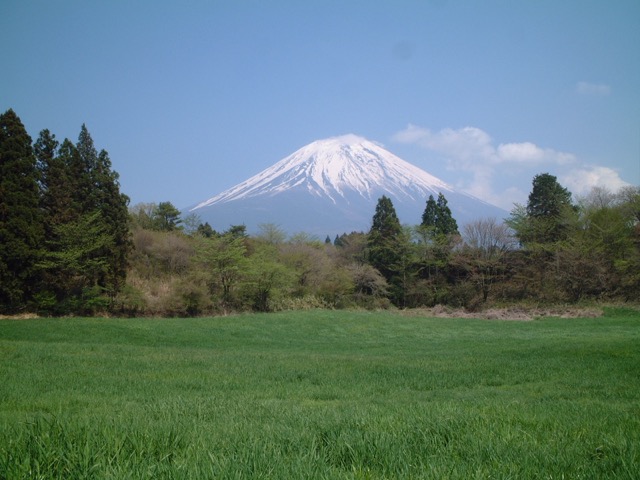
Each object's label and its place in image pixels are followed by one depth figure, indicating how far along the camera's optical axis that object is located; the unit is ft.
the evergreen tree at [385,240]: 188.24
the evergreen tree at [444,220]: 200.82
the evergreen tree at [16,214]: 100.32
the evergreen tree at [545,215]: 172.76
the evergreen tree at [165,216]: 202.18
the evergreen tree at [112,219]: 120.93
